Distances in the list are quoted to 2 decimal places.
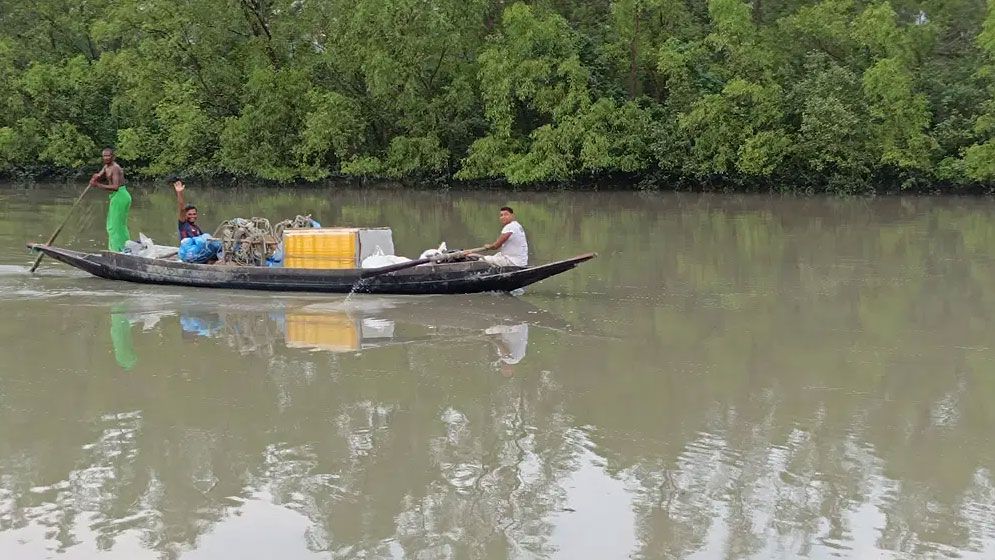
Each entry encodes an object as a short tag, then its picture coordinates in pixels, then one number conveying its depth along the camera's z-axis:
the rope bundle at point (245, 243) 12.74
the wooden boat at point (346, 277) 11.79
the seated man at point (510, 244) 11.98
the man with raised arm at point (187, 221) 13.12
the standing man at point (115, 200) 13.17
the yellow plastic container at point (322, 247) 12.21
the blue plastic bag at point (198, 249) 12.84
